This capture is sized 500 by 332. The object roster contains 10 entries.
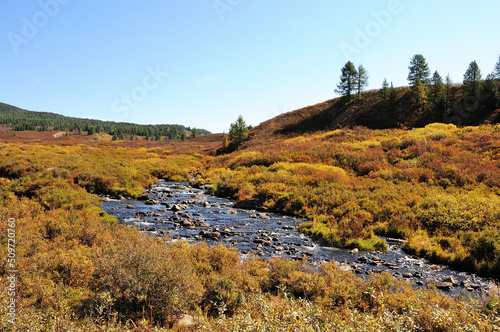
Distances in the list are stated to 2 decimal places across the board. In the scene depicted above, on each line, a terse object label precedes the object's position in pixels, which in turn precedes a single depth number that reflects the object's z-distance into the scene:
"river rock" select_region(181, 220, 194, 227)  15.20
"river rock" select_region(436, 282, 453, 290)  8.56
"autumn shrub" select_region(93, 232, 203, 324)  6.09
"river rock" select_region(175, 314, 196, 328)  5.66
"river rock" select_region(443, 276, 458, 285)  8.89
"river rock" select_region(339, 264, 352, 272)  9.44
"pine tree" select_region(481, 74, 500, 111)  41.44
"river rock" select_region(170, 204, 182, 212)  18.81
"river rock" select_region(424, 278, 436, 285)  8.81
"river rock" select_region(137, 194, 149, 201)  22.34
